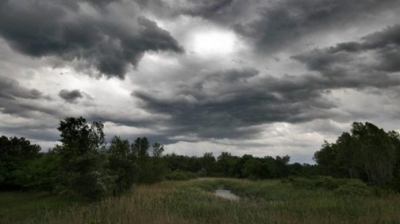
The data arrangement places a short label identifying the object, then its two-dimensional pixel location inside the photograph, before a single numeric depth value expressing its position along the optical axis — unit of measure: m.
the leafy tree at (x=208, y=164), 101.89
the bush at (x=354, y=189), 26.91
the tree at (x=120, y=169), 30.32
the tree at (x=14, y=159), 41.50
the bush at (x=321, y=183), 34.91
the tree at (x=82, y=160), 23.28
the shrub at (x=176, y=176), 62.84
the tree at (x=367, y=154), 45.38
